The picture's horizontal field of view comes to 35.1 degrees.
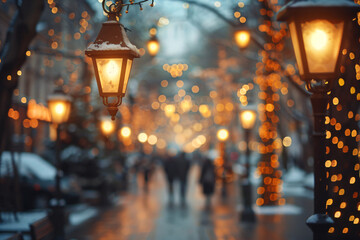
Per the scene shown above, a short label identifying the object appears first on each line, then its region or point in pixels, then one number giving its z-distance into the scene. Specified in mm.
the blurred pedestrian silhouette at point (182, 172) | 24303
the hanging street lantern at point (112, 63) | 6555
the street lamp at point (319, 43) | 5117
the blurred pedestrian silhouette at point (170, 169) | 25292
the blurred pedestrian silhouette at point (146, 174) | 31703
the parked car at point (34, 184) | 18000
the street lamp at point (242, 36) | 15305
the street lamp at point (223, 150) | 26016
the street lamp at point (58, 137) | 12062
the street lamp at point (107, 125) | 21188
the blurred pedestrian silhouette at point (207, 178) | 23766
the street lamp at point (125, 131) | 26469
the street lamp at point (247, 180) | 16328
